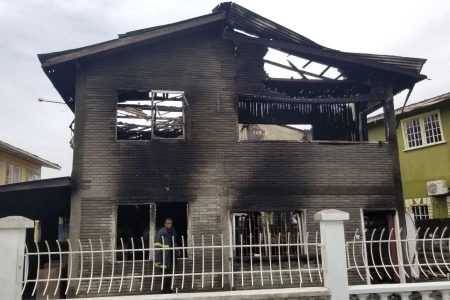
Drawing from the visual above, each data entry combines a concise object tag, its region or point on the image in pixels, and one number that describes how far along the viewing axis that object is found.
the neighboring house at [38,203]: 9.28
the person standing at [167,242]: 8.20
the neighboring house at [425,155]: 15.29
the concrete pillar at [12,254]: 4.62
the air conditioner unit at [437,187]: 15.02
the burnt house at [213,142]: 9.82
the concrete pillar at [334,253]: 5.28
